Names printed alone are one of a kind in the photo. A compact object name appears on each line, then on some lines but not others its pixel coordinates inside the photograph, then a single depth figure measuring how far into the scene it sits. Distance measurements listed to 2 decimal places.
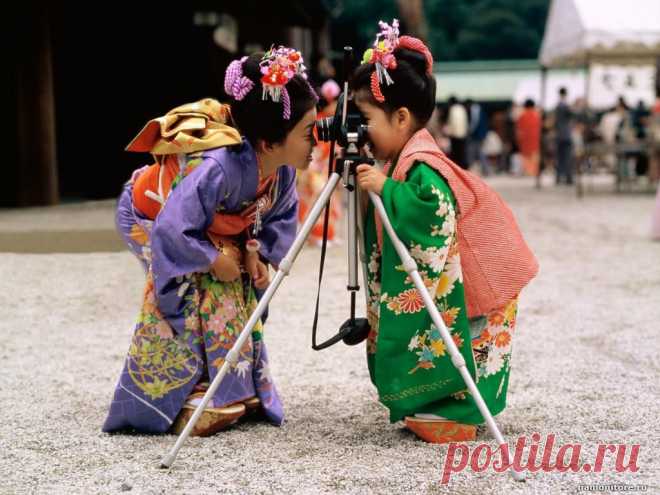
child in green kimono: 2.63
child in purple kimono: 2.70
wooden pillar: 10.05
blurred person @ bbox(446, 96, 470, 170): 15.88
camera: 2.51
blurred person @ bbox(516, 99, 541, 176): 18.41
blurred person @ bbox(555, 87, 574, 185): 14.94
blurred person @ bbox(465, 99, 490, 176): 19.06
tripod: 2.44
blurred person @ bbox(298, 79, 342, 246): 7.31
